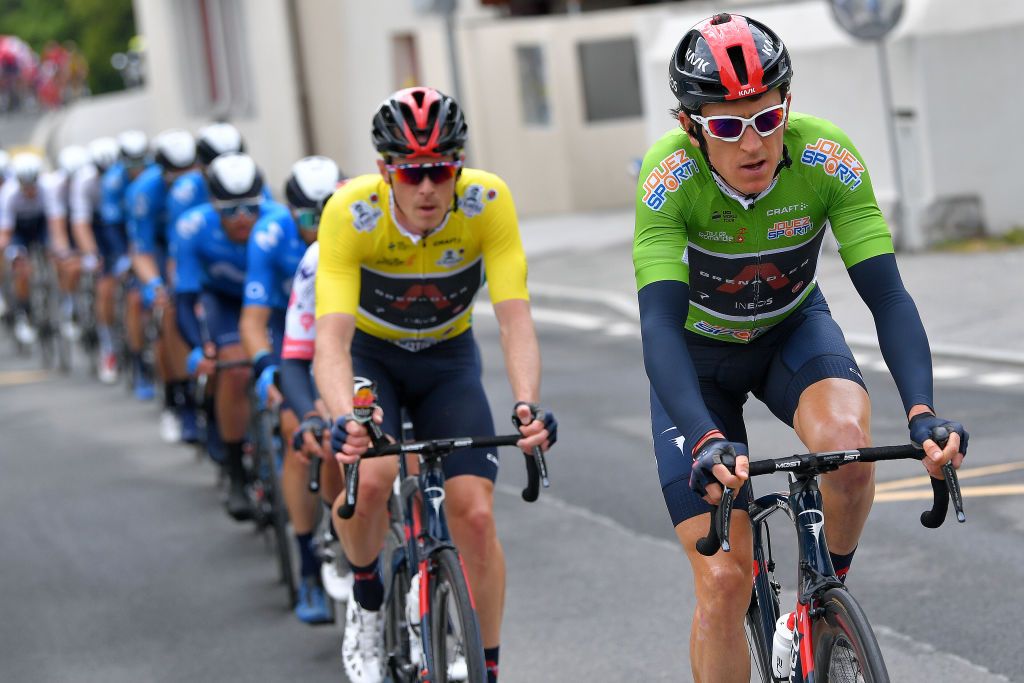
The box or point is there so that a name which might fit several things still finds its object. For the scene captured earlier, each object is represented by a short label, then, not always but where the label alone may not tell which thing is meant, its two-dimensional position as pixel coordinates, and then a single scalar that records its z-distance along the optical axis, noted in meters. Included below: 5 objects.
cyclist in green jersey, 8.93
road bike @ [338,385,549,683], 10.36
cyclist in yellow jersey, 11.25
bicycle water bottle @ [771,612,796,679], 9.17
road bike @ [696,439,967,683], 8.18
